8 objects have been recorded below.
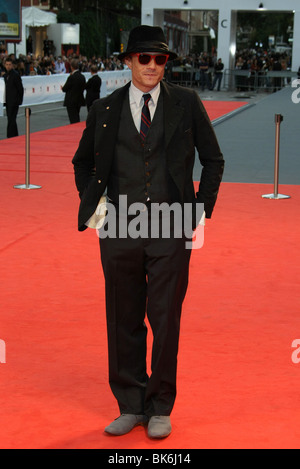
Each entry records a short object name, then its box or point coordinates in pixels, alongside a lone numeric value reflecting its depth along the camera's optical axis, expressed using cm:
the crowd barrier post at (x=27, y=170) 1187
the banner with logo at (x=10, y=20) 3366
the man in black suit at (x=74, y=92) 2105
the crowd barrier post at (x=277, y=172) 1149
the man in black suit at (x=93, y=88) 2184
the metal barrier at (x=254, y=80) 4331
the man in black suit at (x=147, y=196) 405
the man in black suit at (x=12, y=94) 1842
